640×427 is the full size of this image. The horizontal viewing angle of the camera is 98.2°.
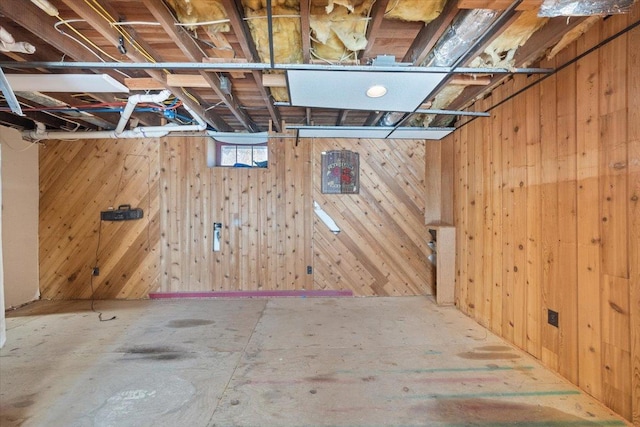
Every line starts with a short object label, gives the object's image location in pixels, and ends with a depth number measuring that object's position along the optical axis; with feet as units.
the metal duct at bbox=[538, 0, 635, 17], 4.94
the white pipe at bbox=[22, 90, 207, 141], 12.02
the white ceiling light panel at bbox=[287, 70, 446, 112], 6.81
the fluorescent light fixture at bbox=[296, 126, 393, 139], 11.53
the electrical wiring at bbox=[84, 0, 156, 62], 5.53
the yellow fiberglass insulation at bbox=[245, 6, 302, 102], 5.78
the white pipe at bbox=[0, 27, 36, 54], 5.82
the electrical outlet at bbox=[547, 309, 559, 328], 7.07
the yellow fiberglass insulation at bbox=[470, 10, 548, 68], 5.94
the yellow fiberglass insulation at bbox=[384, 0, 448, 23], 5.49
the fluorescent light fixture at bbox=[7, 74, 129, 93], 7.45
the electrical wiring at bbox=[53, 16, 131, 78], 6.08
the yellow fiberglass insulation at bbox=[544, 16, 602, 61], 5.91
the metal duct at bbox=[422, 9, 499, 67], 5.44
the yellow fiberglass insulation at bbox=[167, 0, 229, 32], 5.56
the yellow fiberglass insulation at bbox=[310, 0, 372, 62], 5.78
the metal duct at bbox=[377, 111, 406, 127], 10.69
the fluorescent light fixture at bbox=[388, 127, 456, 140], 11.64
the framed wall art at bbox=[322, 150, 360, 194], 13.56
